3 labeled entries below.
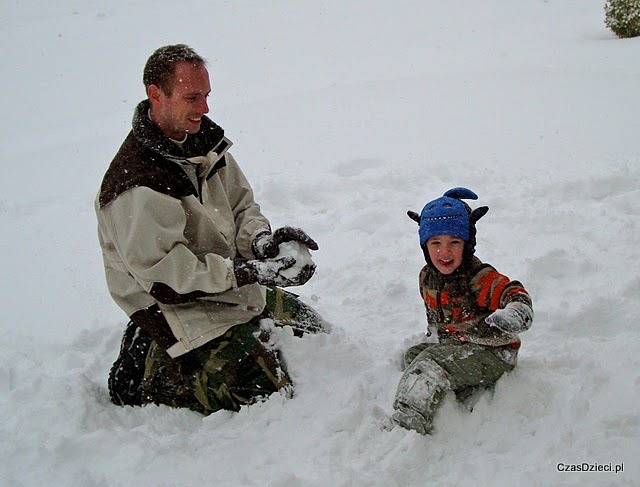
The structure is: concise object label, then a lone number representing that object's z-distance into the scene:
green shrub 8.34
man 2.64
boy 2.57
